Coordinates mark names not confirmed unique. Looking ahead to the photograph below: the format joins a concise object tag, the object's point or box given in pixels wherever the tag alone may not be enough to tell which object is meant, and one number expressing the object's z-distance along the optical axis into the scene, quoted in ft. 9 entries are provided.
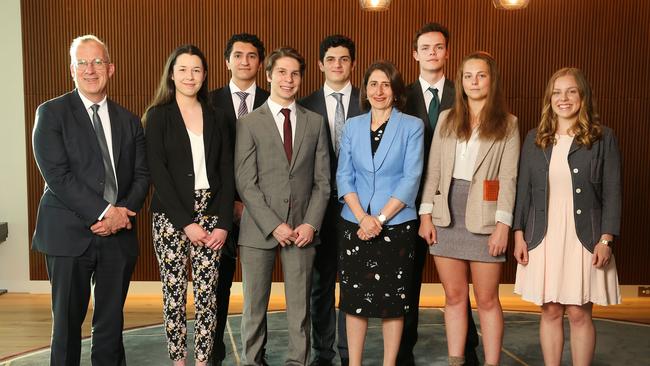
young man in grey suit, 12.09
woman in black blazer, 11.54
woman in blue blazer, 11.76
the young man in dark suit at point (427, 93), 12.83
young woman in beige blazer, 11.56
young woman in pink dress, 11.21
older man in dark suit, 10.85
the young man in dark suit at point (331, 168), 13.23
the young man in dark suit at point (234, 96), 13.21
